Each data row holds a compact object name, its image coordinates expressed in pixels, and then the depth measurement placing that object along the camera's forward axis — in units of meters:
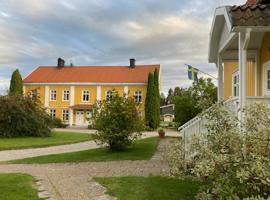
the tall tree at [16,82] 29.63
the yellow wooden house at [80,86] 30.36
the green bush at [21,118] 16.28
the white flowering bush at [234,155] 3.18
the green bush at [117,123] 10.01
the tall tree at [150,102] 26.84
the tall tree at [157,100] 27.25
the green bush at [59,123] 28.33
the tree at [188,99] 19.78
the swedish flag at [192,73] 14.20
